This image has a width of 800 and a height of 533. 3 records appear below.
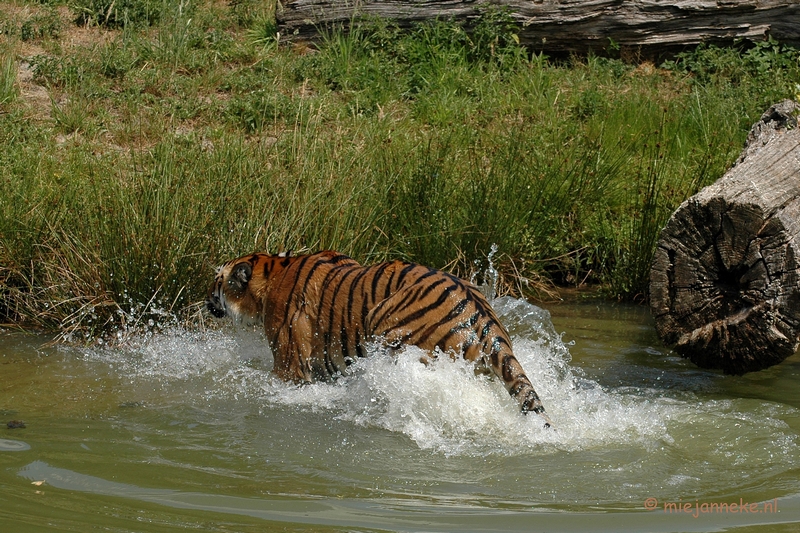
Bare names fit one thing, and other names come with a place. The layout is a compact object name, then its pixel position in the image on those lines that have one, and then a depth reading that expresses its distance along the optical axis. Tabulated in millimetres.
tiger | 9516
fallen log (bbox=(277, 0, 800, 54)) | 22906
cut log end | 10320
